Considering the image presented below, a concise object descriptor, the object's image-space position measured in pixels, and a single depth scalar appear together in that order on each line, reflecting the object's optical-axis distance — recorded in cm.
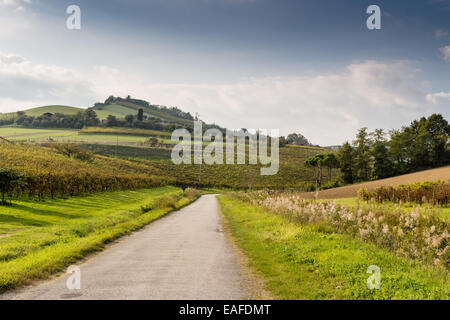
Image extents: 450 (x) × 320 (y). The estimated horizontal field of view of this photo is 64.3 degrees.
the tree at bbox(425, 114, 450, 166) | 8106
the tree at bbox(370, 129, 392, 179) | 8219
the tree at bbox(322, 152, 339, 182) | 9238
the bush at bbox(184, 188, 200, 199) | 5317
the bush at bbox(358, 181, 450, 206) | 2440
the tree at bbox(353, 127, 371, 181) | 8493
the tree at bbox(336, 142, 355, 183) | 8781
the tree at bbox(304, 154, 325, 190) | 9350
